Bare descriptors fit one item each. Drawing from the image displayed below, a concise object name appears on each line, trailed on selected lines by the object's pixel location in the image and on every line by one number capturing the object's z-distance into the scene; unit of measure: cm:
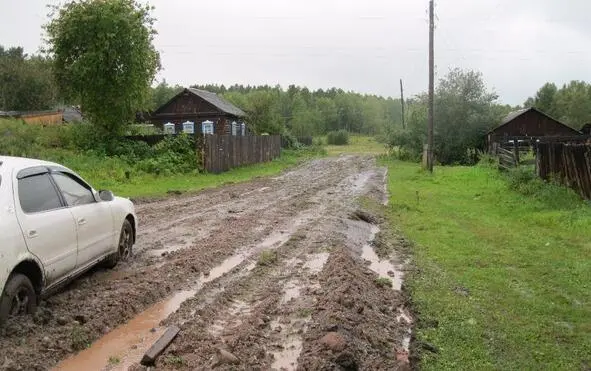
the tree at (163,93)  8650
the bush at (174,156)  2444
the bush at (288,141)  5595
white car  516
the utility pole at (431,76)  2850
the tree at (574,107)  8694
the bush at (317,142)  7419
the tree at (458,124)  4316
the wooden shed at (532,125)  4816
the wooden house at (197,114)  5181
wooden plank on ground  466
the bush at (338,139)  9044
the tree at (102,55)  2609
